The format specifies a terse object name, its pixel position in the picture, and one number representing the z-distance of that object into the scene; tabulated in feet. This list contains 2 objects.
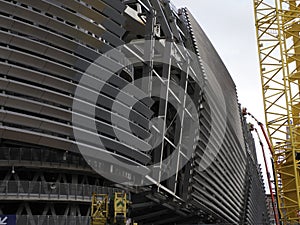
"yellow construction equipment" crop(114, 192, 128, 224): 87.56
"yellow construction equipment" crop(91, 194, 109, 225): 100.16
